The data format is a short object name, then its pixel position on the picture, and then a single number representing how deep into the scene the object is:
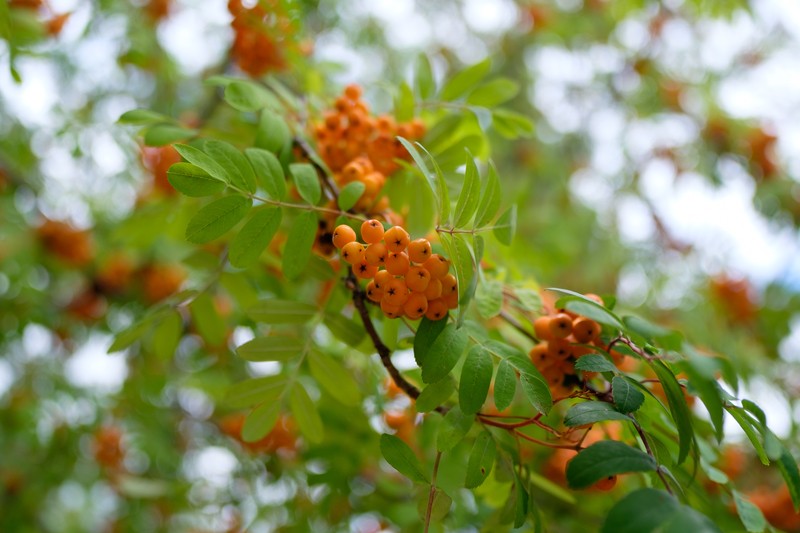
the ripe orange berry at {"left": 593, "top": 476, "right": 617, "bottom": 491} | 0.50
